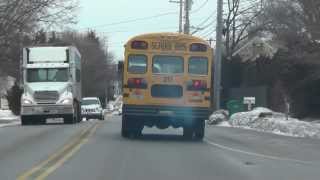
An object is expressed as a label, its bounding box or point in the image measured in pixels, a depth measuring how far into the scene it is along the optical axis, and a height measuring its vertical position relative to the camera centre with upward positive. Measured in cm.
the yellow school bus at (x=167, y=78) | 2355 +21
